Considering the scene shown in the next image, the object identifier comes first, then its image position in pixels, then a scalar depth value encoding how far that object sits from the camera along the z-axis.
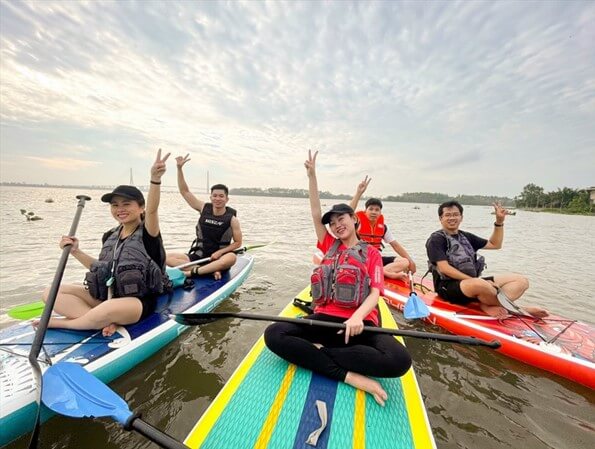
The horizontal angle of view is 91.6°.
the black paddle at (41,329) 1.91
